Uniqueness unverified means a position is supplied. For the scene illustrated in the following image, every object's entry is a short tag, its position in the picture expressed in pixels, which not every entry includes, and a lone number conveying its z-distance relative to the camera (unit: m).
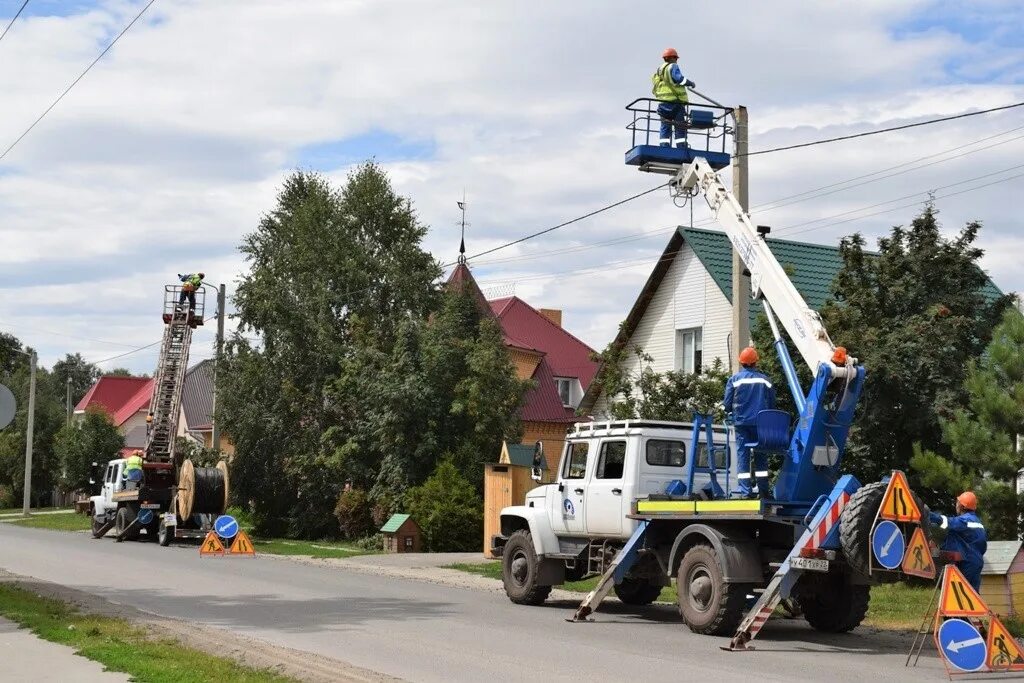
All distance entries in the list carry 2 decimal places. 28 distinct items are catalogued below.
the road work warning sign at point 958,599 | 11.58
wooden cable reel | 32.72
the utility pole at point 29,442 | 54.61
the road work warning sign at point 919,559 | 12.62
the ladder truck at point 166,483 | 33.03
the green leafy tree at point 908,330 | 20.95
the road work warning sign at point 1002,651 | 11.48
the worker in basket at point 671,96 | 18.20
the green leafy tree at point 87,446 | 57.62
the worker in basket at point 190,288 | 36.31
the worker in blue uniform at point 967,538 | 13.20
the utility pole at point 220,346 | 38.31
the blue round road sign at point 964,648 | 11.29
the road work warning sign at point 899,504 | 12.65
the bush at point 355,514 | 33.22
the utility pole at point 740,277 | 17.88
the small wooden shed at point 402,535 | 30.03
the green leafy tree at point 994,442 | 16.11
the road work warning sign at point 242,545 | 27.66
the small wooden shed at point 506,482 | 27.55
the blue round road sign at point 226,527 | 27.36
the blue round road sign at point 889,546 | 12.66
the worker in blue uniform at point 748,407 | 14.20
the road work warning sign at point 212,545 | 27.72
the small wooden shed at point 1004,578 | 15.40
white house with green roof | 31.70
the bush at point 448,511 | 30.38
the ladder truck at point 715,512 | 13.38
